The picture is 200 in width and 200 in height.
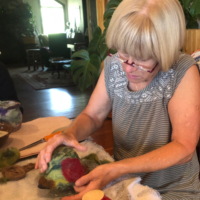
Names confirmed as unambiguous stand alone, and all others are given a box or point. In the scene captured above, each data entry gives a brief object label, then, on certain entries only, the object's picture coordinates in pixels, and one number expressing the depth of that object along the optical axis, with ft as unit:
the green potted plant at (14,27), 23.86
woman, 2.21
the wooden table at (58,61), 18.26
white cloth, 1.96
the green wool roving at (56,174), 2.03
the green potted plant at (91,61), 7.97
